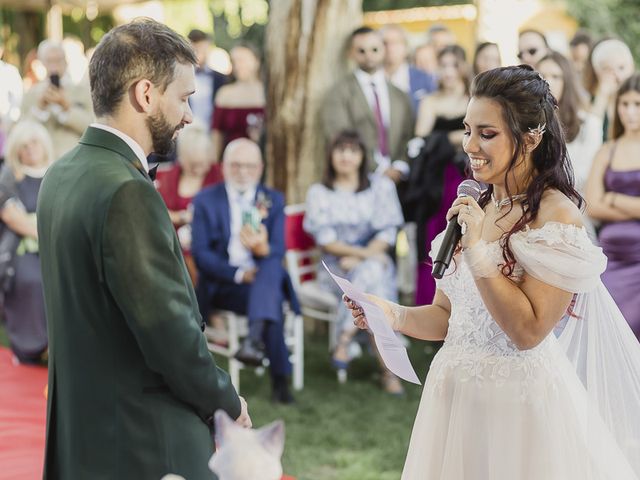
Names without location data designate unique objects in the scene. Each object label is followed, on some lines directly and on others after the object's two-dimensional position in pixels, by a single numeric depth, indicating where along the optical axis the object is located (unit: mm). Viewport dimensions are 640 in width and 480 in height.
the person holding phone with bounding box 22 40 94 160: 7551
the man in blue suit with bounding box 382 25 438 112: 8500
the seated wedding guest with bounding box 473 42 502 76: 6629
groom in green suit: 2037
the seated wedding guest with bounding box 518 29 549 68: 6414
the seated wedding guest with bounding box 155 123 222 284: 6555
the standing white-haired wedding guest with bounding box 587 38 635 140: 6270
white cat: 1685
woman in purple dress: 5055
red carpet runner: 4062
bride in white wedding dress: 2453
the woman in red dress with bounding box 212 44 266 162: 8242
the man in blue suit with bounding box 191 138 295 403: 5707
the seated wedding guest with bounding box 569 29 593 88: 7517
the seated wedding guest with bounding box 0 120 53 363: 6211
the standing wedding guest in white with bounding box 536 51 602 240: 5613
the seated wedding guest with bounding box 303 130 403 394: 6207
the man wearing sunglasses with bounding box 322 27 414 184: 7098
